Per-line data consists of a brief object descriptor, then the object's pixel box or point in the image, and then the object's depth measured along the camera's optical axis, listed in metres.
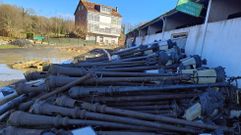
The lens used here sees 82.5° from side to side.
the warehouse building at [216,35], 3.35
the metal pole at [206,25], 4.24
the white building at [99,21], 28.50
